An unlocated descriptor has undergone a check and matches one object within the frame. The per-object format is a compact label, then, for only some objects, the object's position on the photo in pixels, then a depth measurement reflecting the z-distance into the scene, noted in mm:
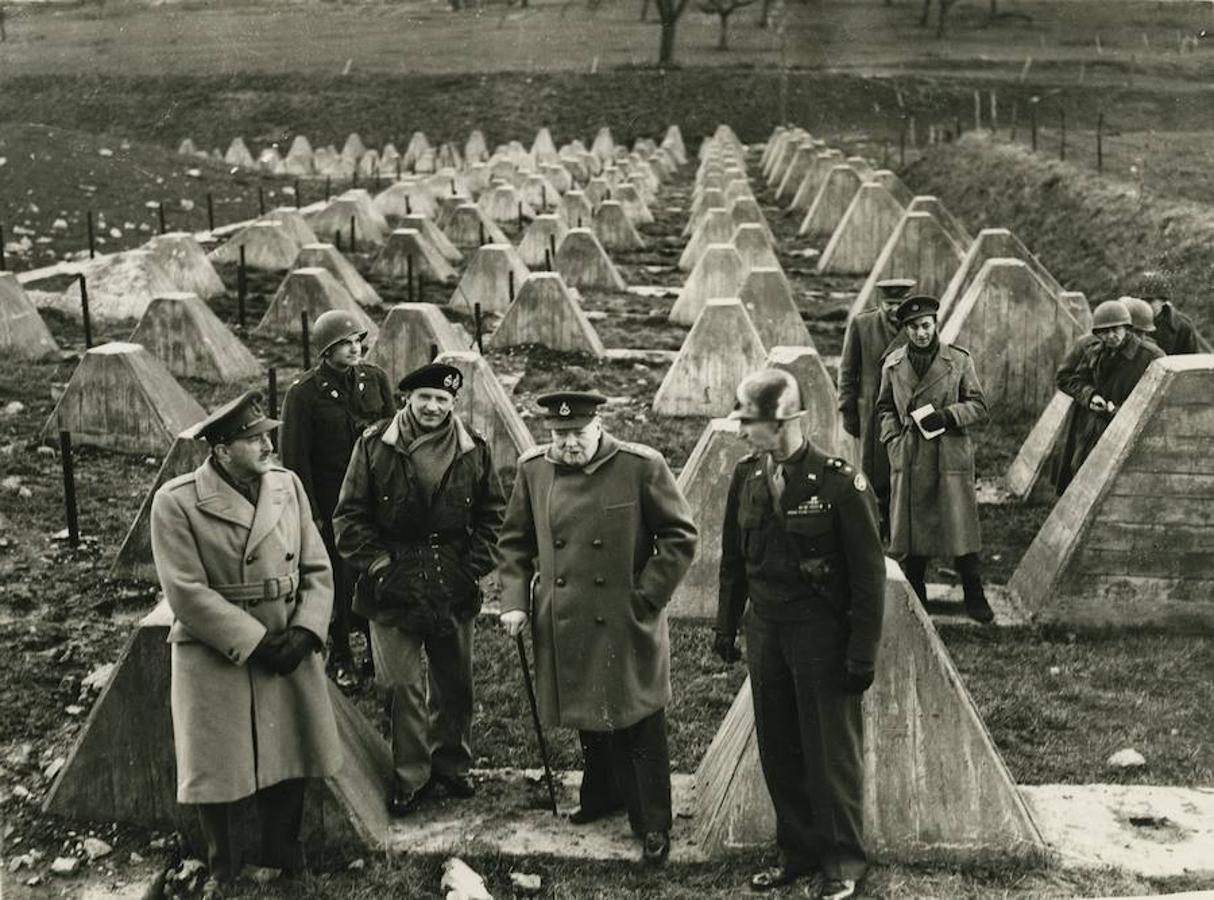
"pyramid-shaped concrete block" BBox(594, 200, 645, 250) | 22938
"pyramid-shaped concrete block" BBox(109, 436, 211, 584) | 8500
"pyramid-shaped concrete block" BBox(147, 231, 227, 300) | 17438
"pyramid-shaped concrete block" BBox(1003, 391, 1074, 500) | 10203
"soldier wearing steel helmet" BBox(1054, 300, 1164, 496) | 8359
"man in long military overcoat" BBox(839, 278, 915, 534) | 8633
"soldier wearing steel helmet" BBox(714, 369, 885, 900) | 4926
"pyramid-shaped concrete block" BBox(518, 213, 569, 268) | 20469
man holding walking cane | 5344
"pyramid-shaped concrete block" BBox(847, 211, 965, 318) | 16953
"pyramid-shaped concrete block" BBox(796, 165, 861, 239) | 25141
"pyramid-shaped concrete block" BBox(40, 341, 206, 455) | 10797
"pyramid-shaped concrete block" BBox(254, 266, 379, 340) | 15336
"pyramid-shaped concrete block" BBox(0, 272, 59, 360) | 13945
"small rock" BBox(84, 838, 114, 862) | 5461
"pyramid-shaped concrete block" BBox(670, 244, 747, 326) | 16719
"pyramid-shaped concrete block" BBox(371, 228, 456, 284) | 19359
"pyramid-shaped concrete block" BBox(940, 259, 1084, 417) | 12148
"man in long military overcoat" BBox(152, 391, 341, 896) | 4934
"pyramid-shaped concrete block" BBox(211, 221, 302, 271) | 19906
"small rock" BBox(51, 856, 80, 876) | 5375
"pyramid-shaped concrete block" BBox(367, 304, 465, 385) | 11750
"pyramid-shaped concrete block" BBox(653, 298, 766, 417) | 12500
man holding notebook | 7773
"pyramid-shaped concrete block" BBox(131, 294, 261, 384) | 13648
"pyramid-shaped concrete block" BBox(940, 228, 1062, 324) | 13836
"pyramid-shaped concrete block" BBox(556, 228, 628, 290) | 18828
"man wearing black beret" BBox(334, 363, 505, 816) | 5699
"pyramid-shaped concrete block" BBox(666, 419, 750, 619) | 8219
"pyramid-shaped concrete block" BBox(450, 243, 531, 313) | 17219
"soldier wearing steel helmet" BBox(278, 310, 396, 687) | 6910
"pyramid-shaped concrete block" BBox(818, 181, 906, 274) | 21000
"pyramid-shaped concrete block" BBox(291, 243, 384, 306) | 16953
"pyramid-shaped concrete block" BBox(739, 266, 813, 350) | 14453
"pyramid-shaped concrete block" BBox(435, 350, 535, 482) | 10070
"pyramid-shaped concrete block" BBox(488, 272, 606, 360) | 14766
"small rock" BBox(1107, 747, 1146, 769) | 6281
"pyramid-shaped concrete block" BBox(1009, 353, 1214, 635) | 7758
